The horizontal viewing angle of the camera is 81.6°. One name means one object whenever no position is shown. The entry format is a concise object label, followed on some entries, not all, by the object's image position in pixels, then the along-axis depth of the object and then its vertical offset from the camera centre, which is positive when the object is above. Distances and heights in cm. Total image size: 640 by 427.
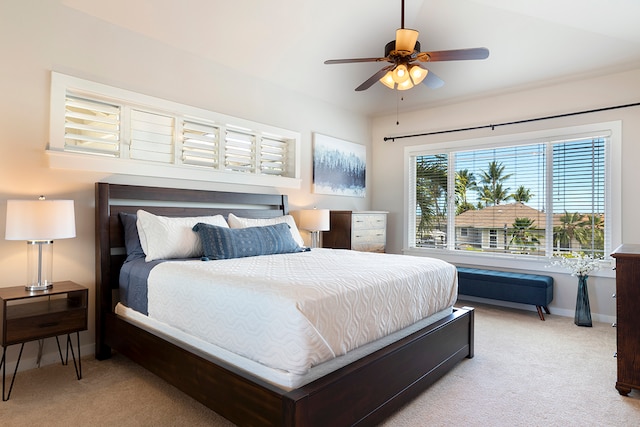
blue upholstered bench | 405 -78
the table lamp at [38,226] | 237 -10
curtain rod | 397 +121
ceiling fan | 272 +120
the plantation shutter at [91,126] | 296 +70
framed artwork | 502 +71
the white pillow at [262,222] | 355 -8
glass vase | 385 -90
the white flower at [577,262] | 391 -47
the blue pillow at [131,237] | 290 -20
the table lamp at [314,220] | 446 -6
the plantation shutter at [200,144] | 365 +71
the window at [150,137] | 293 +71
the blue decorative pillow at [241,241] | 295 -23
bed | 161 -80
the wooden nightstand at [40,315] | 228 -67
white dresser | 482 -21
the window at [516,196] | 414 +29
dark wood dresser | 231 -63
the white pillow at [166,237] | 284 -19
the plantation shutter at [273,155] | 443 +73
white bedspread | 163 -46
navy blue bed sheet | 254 -51
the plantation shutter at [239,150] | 402 +71
